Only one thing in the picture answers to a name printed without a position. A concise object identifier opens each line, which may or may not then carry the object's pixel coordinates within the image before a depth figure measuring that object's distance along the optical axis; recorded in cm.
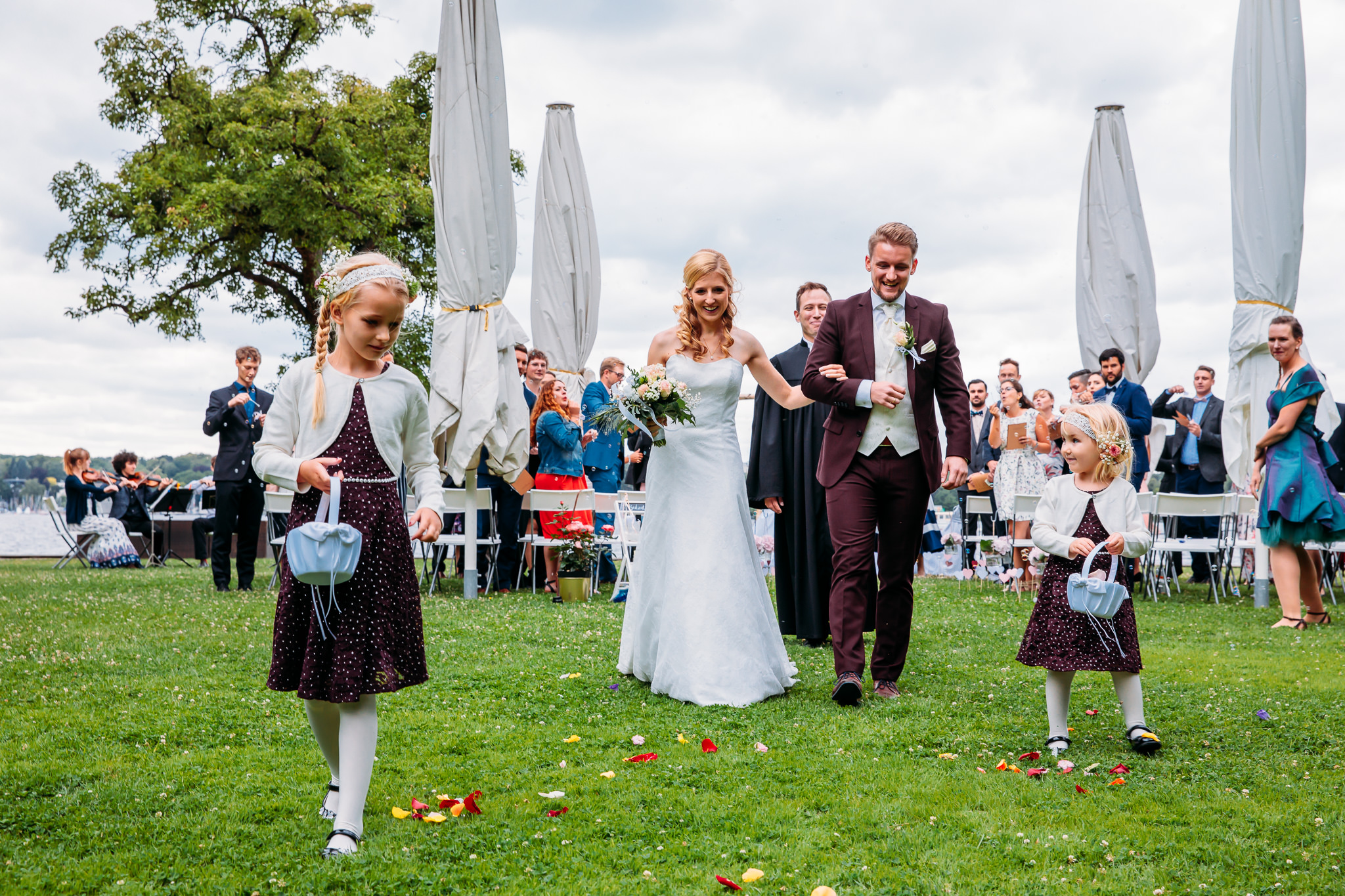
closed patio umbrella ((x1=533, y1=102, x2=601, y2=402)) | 1365
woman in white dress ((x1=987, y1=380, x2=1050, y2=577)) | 1078
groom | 519
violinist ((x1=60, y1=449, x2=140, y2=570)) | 1566
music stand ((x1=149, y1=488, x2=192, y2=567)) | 1714
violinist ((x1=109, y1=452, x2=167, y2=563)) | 1616
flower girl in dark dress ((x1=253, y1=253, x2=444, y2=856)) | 314
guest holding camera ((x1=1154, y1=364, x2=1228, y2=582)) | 1245
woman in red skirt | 1038
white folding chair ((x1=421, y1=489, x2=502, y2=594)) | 1023
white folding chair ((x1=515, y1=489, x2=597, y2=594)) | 997
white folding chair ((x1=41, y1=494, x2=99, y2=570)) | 1539
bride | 535
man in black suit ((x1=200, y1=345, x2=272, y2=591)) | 1048
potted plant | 991
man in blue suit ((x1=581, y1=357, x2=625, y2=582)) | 1171
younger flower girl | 425
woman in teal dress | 809
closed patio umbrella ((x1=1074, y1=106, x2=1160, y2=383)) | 1265
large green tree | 2211
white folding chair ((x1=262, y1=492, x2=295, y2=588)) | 1052
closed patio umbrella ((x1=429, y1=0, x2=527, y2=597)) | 951
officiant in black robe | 707
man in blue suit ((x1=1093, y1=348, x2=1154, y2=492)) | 1096
